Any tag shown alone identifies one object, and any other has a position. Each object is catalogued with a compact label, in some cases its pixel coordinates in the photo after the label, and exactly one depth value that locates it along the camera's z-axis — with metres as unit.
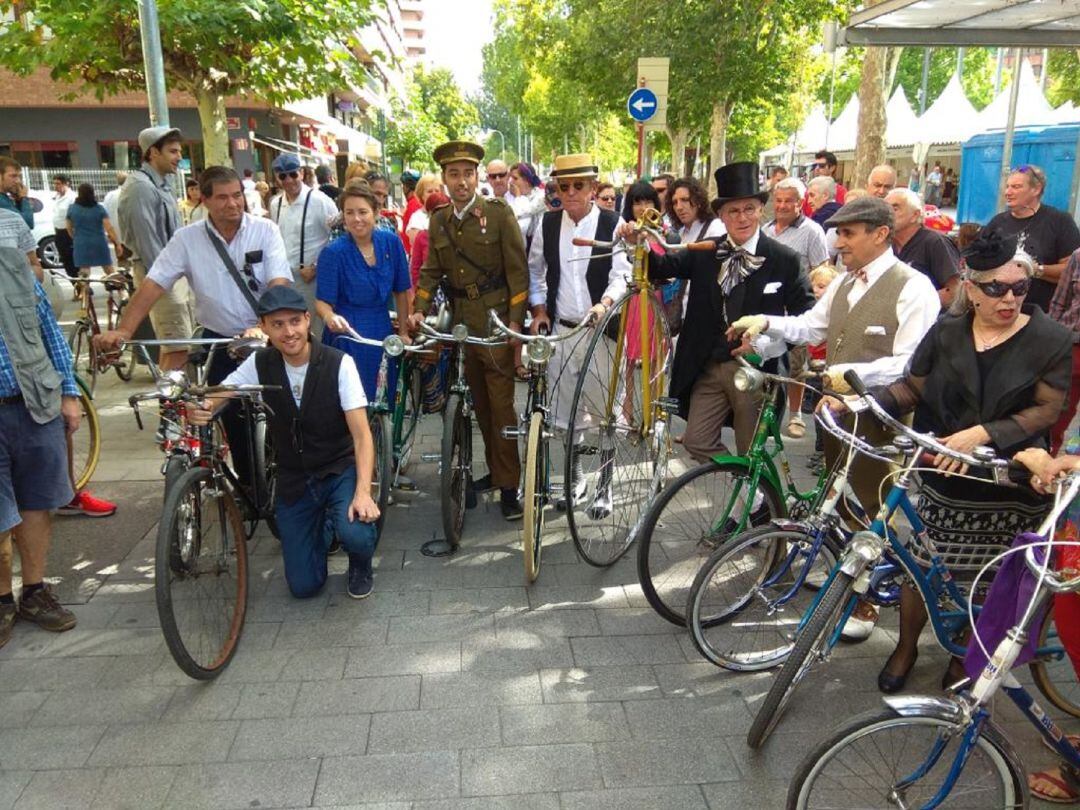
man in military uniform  4.79
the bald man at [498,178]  10.53
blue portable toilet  18.09
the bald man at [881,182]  7.39
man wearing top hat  4.15
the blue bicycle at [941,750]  2.14
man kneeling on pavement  3.73
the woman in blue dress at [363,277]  4.96
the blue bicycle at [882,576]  2.62
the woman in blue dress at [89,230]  11.27
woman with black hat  2.82
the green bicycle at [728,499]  3.54
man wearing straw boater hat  4.84
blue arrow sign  10.26
